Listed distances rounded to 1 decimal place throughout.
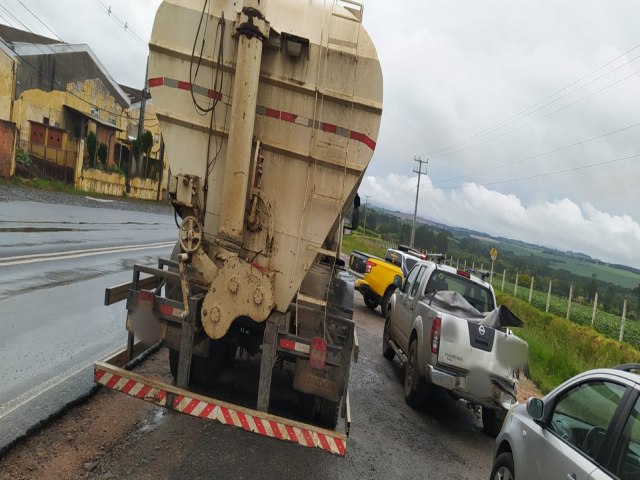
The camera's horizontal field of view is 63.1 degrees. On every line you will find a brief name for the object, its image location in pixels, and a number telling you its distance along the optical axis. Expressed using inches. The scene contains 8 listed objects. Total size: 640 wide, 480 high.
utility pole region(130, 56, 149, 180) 1553.9
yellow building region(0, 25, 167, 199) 1222.9
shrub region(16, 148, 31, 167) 1140.5
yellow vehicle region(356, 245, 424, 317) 592.7
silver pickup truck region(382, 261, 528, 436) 250.7
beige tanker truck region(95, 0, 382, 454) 163.8
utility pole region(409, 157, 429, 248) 2366.4
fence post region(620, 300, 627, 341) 692.7
